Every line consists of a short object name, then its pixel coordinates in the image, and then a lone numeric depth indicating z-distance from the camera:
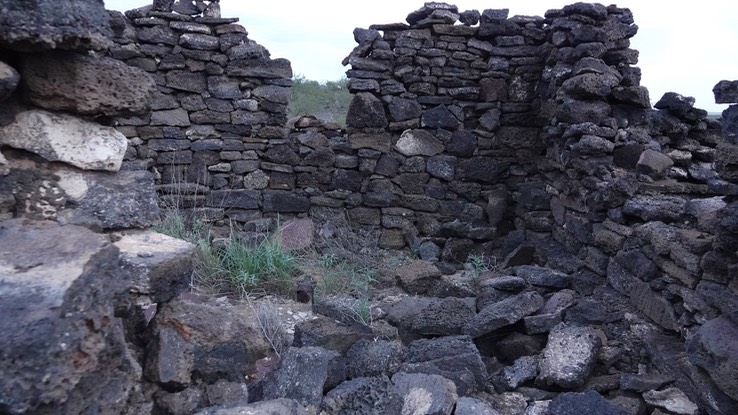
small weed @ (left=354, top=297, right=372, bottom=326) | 4.24
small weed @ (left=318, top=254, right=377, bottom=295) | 5.05
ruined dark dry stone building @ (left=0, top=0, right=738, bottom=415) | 1.82
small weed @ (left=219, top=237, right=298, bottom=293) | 4.84
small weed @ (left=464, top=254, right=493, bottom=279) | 5.77
